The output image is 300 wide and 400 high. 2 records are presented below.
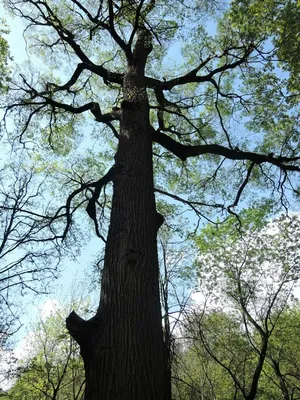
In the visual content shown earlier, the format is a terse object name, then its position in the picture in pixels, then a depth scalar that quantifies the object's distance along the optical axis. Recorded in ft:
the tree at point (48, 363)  39.03
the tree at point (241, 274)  36.76
